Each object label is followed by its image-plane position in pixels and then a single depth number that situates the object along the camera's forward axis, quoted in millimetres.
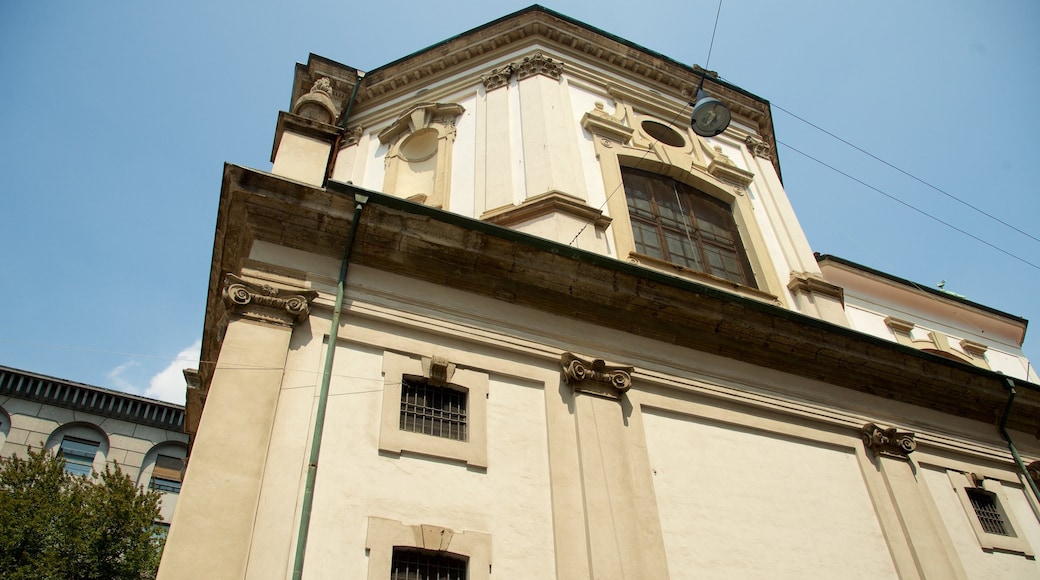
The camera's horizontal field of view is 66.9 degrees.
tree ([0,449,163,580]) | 18625
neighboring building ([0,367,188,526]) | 27484
